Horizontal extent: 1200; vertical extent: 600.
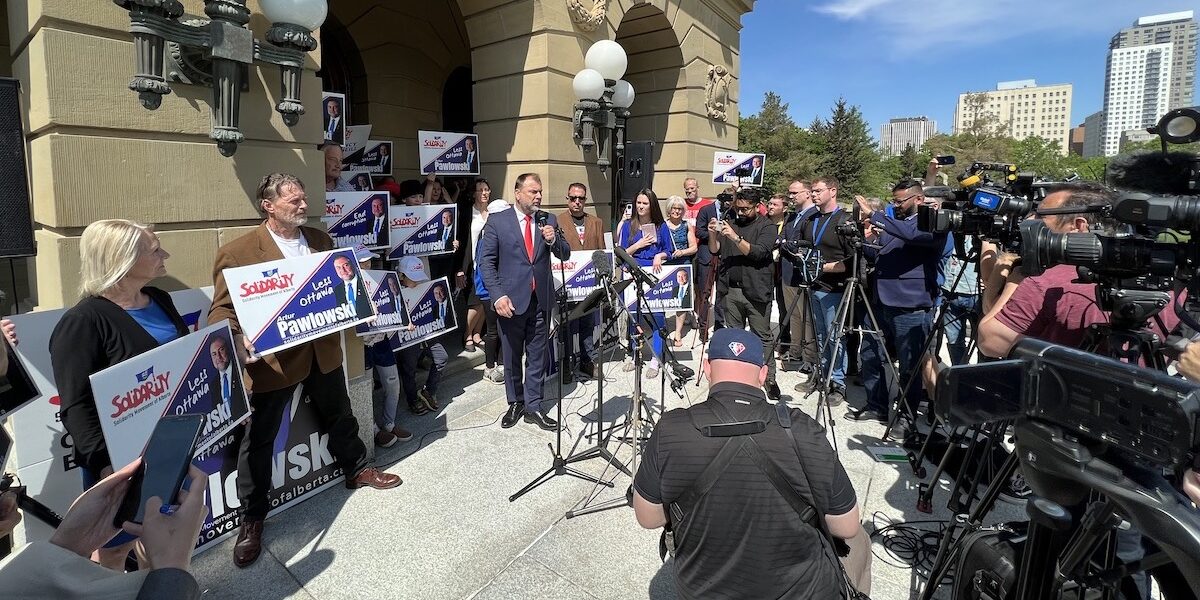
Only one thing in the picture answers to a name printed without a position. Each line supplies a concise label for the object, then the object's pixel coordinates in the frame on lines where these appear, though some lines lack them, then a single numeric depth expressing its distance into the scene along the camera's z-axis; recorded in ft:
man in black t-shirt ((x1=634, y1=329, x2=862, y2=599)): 6.13
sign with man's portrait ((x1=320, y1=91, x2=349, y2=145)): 18.67
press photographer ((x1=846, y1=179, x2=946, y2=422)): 15.89
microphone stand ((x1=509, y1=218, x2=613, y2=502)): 12.84
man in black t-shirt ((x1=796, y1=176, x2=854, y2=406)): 18.89
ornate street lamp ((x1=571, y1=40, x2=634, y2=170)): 24.04
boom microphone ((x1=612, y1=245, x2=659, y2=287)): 12.05
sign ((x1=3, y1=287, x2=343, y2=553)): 8.55
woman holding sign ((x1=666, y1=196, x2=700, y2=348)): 24.45
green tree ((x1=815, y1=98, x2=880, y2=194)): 133.18
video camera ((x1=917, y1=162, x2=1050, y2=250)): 9.53
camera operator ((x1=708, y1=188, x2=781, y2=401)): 20.66
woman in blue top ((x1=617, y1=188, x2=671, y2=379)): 22.71
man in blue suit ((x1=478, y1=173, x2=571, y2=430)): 16.33
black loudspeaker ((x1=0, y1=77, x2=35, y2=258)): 9.07
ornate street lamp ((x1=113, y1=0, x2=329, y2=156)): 9.82
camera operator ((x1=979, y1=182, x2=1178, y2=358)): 7.82
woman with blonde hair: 7.75
